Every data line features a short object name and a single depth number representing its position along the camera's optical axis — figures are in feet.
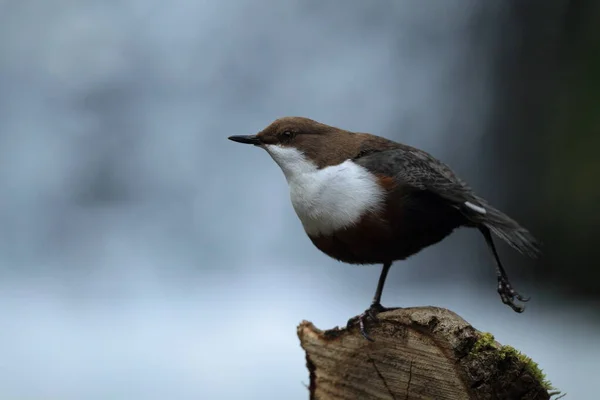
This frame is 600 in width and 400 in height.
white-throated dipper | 16.76
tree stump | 14.46
